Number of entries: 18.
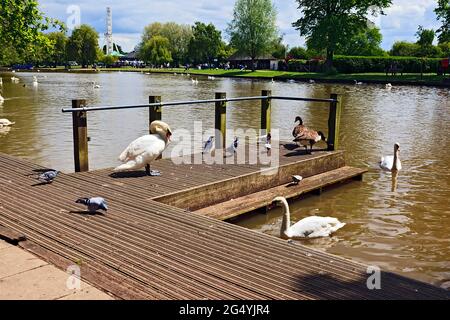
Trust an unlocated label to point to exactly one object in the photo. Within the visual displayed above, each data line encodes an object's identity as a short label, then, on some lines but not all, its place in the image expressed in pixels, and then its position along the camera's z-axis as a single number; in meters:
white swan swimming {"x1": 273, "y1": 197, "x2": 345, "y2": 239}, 8.03
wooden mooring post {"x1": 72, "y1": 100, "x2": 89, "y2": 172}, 8.62
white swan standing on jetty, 8.28
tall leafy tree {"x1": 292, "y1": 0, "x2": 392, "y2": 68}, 66.75
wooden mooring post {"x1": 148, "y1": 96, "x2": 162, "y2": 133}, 9.99
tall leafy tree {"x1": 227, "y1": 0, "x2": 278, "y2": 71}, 91.88
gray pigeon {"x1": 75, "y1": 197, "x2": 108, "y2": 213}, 6.27
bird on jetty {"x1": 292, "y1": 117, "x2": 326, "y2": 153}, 11.50
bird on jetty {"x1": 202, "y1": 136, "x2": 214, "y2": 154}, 11.01
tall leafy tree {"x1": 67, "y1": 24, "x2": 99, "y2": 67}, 132.25
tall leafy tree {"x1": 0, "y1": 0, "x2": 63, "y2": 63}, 19.95
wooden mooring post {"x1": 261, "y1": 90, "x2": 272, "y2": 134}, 13.12
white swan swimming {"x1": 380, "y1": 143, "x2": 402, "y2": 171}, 13.20
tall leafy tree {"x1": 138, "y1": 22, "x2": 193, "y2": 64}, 141.25
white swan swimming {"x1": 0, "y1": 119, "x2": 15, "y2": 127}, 21.09
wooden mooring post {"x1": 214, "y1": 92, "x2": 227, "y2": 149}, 11.49
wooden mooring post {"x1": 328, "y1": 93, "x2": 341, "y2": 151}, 11.80
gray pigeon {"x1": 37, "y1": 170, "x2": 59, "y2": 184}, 7.81
